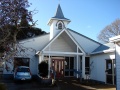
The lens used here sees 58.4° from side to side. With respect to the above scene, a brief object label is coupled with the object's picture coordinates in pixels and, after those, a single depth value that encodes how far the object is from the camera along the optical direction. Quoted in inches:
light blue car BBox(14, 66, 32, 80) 443.1
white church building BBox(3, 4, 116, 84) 458.2
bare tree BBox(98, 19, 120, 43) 954.1
